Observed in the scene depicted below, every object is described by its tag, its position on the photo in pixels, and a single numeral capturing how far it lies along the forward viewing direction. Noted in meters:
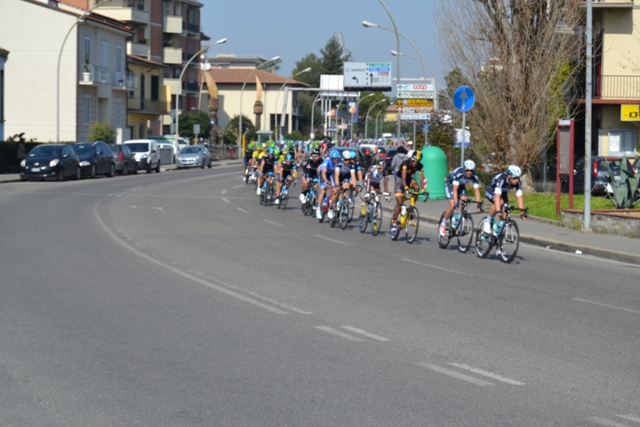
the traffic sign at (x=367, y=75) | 99.06
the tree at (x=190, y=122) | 87.62
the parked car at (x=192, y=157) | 61.90
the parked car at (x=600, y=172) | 34.27
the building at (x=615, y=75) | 43.12
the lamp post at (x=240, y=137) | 81.06
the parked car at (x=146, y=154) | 53.50
